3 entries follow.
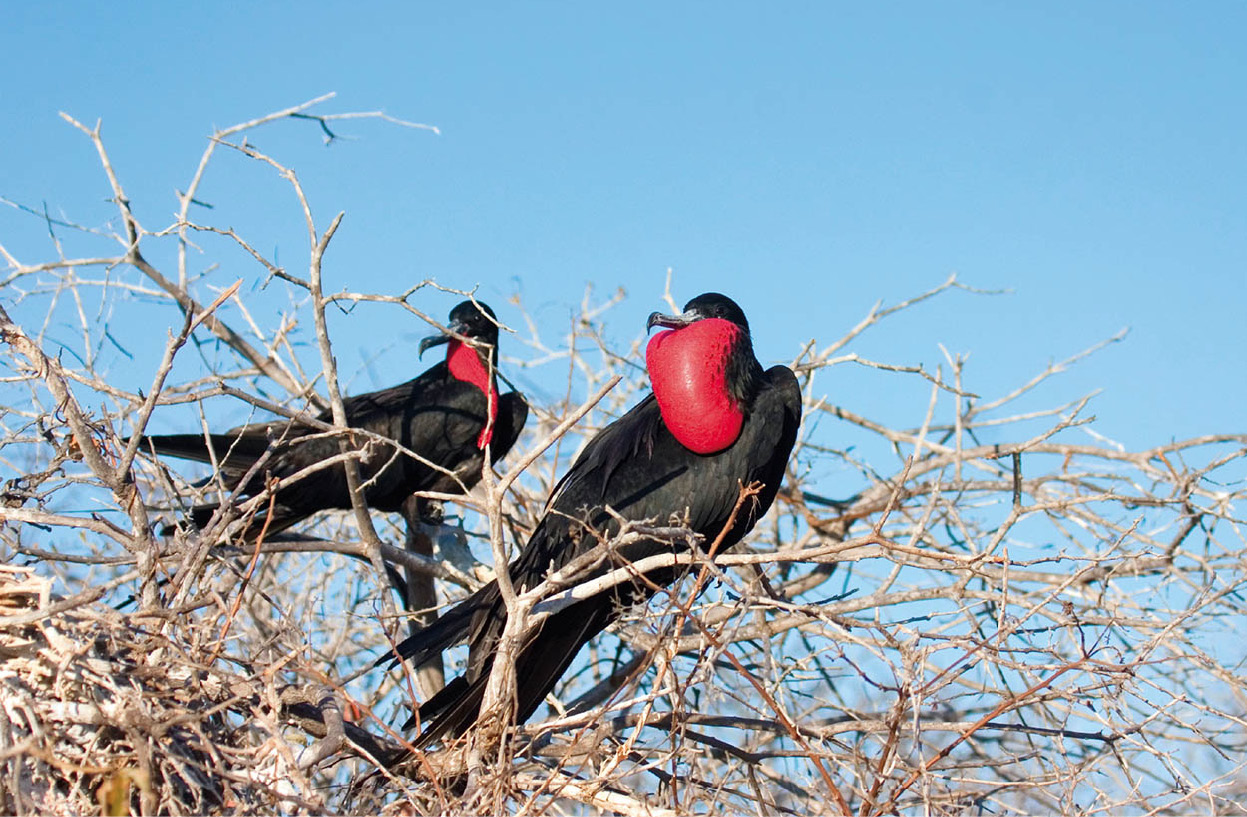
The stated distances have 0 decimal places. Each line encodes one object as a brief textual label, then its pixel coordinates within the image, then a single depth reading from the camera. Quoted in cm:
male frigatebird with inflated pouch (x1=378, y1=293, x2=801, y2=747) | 682
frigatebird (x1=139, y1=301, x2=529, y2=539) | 884
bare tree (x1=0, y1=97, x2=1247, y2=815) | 473
